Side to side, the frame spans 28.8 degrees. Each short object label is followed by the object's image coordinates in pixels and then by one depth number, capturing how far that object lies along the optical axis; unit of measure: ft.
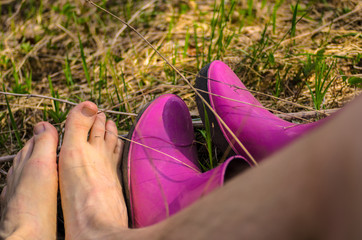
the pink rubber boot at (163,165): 2.70
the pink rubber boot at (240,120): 2.83
